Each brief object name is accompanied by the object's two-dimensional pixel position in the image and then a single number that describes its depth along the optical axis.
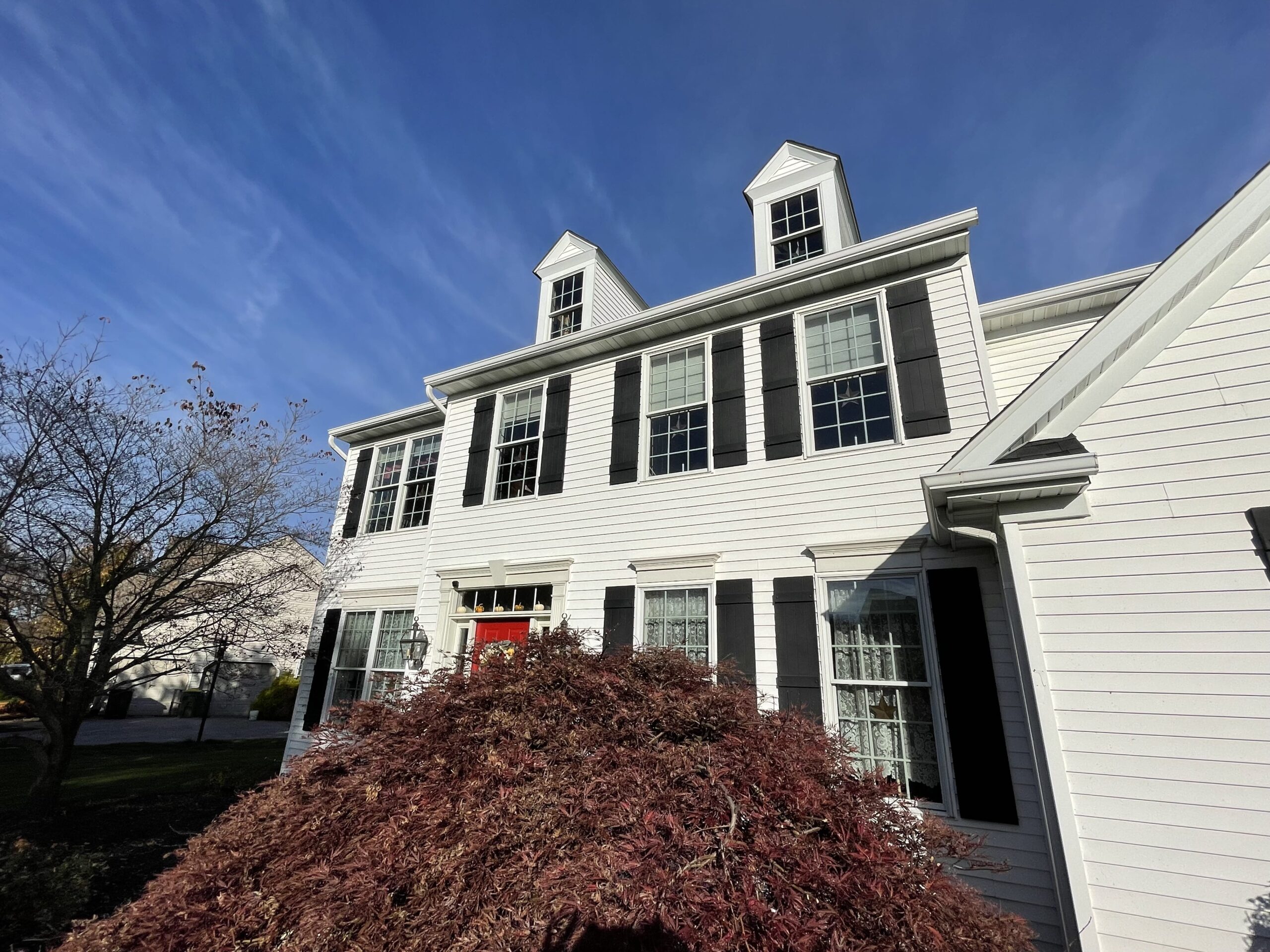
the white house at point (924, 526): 3.53
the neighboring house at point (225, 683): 26.39
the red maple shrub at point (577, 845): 2.29
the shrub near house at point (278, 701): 26.88
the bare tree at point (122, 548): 8.57
